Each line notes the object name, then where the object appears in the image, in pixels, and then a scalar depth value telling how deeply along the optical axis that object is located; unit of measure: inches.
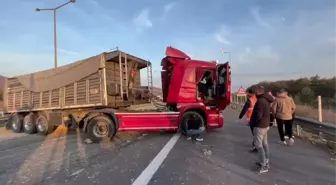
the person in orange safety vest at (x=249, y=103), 274.4
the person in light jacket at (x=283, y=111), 360.8
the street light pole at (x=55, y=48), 927.7
